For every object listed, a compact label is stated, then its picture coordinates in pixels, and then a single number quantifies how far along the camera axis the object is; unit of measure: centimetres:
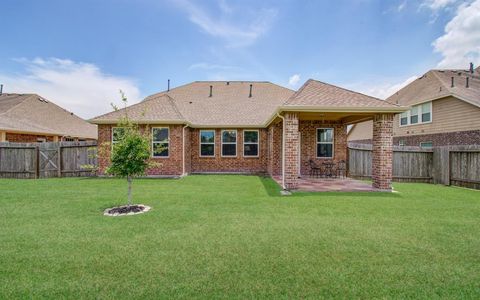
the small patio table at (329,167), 1396
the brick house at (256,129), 970
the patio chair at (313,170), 1418
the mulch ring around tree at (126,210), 656
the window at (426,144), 1817
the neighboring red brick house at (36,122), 1776
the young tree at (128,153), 700
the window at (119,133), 711
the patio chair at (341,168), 1406
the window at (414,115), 1964
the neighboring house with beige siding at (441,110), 1566
